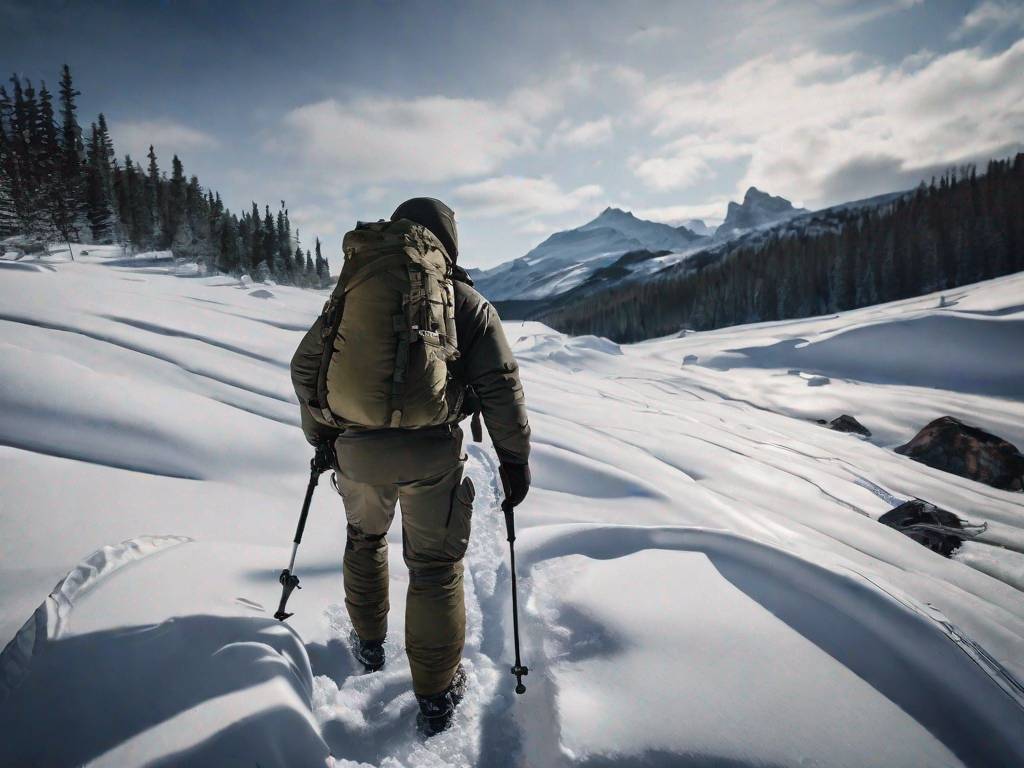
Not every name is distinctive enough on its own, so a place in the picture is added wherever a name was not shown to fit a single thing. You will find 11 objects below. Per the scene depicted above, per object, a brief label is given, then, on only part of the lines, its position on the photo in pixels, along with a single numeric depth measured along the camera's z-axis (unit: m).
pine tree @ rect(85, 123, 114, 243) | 41.44
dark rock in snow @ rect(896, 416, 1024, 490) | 8.48
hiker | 1.72
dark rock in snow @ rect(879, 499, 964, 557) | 4.67
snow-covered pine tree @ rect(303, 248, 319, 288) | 63.42
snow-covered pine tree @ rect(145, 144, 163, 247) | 45.91
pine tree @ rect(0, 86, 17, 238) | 30.55
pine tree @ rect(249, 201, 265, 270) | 52.35
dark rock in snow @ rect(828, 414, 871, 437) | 11.60
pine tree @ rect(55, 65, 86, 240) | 36.60
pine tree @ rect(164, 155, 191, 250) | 43.72
